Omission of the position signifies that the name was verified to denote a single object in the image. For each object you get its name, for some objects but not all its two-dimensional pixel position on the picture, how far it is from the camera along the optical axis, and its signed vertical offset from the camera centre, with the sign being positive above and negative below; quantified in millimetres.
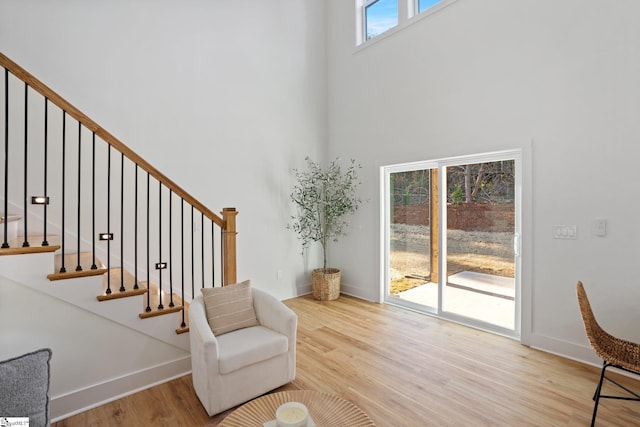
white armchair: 2127 -1028
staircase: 2117 -180
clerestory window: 4082 +2732
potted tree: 4750 +61
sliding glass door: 3441 -337
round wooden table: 1506 -997
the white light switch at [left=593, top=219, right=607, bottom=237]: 2727 -144
